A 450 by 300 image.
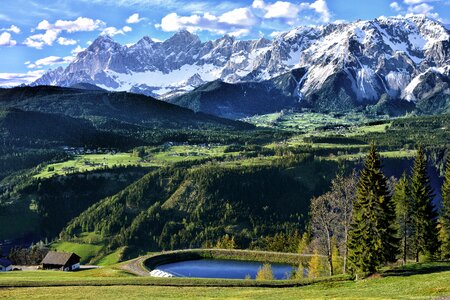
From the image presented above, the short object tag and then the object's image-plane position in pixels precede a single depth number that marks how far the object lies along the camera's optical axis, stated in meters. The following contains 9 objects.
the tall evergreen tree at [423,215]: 84.19
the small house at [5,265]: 124.12
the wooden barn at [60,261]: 120.69
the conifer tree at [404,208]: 85.00
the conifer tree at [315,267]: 96.19
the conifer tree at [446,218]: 88.38
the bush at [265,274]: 98.44
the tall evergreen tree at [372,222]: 71.12
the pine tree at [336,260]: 97.34
